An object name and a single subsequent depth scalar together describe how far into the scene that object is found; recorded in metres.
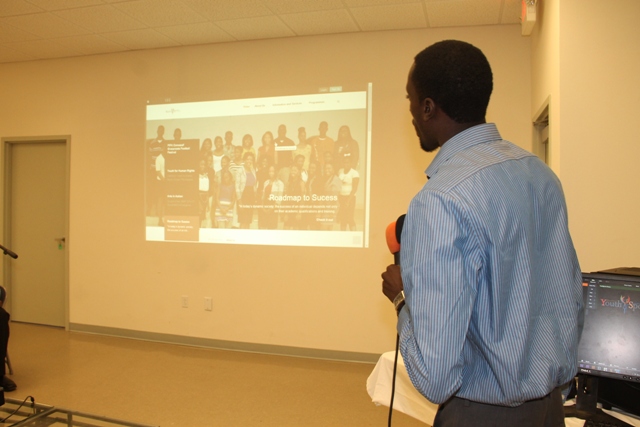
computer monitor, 1.42
